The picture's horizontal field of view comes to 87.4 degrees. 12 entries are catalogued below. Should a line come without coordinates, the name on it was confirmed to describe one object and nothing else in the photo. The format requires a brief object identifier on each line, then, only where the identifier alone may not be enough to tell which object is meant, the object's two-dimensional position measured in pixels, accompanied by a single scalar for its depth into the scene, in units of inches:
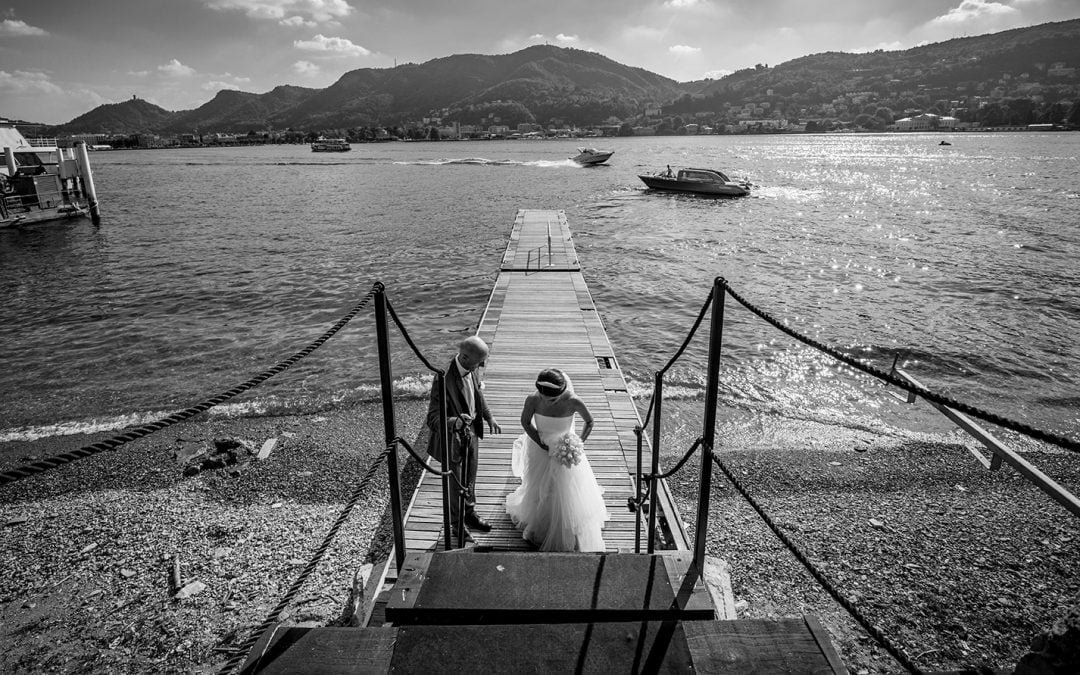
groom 212.5
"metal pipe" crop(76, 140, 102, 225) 1536.7
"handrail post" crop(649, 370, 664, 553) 211.5
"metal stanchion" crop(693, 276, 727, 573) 133.3
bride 218.4
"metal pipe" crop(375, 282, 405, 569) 133.1
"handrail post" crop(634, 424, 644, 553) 215.6
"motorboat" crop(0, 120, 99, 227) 1423.5
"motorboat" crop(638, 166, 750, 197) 1804.9
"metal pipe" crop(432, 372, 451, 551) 188.2
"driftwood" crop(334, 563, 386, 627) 193.2
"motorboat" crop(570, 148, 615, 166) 3316.4
